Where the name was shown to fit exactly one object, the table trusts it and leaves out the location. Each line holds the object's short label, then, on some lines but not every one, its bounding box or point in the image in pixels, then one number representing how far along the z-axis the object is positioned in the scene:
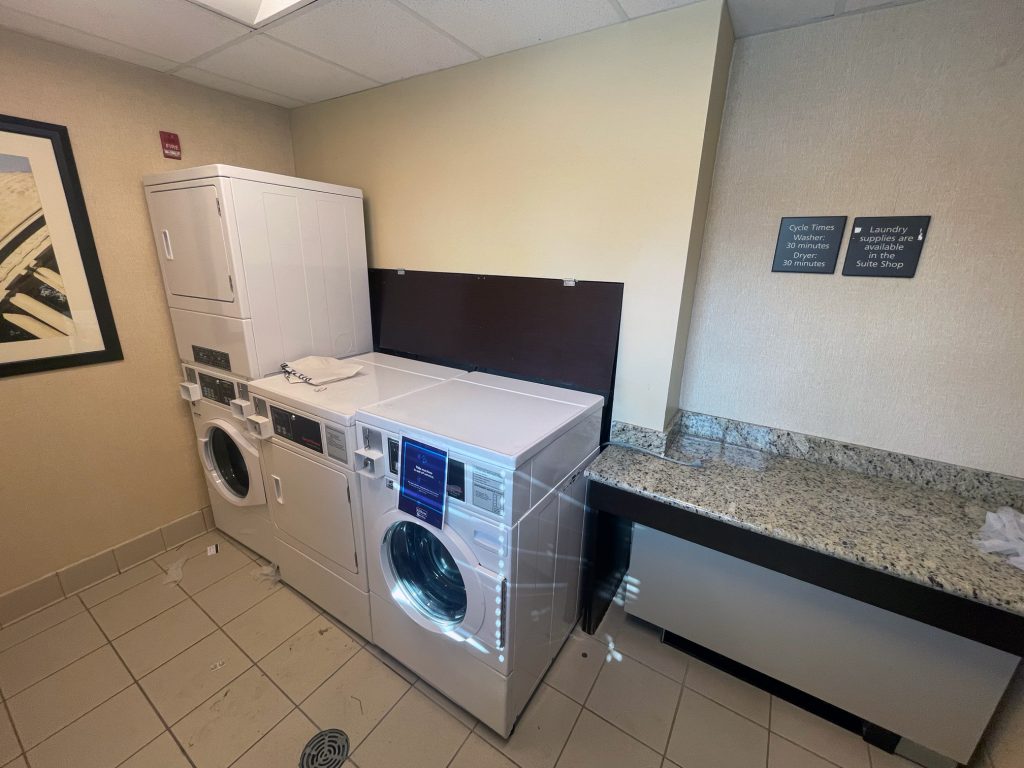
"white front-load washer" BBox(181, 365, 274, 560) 1.89
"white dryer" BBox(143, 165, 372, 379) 1.69
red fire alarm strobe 1.95
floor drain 1.33
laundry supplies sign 1.37
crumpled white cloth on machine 1.76
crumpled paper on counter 1.15
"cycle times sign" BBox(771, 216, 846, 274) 1.47
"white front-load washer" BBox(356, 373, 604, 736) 1.21
